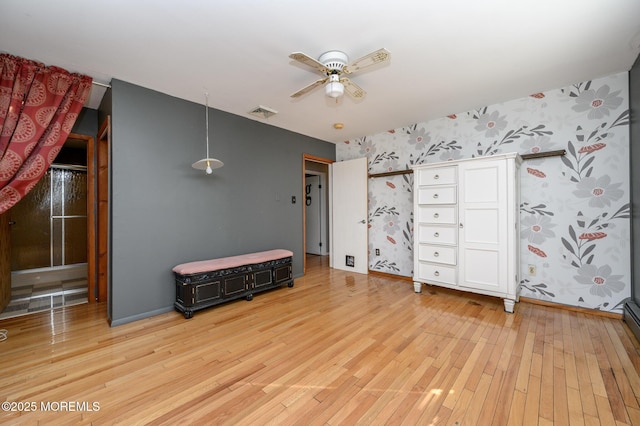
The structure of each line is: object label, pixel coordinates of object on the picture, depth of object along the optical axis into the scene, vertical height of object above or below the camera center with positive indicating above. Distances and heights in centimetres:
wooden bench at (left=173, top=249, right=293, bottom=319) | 275 -77
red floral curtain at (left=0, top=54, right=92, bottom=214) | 211 +82
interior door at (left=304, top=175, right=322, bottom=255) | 666 -4
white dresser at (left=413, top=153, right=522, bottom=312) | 281 -16
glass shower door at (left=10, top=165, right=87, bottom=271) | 454 -17
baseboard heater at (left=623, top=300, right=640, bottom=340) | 219 -93
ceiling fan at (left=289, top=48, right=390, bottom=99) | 188 +114
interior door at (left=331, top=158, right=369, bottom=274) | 456 -7
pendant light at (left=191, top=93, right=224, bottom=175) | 269 +52
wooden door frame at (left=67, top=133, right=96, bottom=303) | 319 -2
